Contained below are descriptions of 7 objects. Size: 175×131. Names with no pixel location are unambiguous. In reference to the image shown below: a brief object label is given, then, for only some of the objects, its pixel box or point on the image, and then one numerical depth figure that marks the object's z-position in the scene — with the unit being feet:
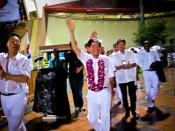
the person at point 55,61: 11.41
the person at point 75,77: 11.60
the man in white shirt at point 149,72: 11.47
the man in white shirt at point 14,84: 6.61
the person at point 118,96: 13.50
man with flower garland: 7.13
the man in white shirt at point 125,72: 10.20
